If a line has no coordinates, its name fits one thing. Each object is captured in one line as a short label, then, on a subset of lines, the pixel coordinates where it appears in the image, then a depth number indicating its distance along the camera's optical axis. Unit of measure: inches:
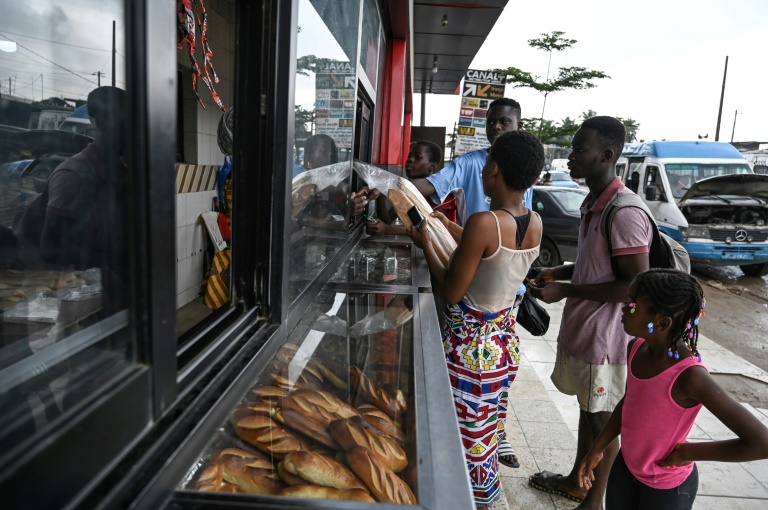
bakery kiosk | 32.4
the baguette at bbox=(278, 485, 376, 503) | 40.0
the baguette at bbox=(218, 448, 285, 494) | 40.8
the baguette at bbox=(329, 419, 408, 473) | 46.1
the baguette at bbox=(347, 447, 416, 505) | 39.8
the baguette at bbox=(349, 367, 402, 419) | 56.7
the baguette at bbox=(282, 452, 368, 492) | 42.8
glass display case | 41.7
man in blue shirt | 130.0
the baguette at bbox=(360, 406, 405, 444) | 51.0
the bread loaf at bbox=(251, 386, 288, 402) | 53.2
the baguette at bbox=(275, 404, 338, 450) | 49.4
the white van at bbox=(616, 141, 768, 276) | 358.3
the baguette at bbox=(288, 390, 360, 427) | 53.5
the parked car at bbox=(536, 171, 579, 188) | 846.6
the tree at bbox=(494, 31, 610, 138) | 906.7
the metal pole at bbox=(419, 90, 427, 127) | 785.9
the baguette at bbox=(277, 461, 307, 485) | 42.2
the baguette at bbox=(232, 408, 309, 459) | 46.6
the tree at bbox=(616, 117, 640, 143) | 1439.5
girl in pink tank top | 72.7
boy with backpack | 95.2
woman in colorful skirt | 83.7
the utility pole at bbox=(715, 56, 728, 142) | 1086.7
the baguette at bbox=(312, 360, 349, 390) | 62.7
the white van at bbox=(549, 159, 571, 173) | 1187.9
